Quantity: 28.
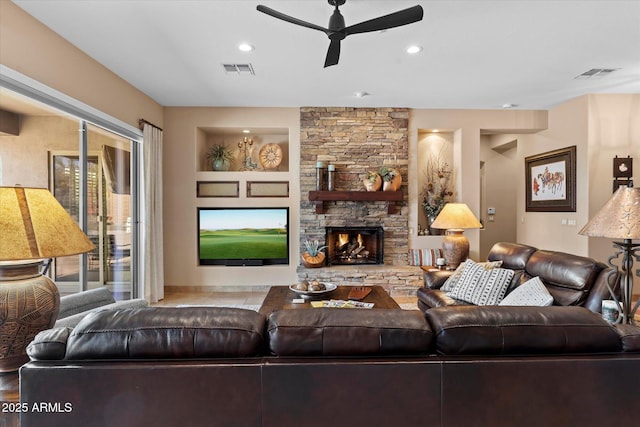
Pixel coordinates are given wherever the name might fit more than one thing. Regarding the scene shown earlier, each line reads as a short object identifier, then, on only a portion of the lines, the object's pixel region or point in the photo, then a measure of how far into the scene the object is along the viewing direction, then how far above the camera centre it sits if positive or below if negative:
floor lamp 1.65 -0.08
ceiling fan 2.13 +1.27
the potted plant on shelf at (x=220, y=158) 5.19 +0.87
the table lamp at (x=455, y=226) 4.25 -0.19
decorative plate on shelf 5.31 +0.91
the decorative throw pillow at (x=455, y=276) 3.18 -0.64
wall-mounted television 5.07 -0.35
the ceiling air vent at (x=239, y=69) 3.54 +1.57
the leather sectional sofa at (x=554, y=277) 2.25 -0.51
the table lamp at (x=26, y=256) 1.20 -0.15
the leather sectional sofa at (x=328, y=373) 1.05 -0.52
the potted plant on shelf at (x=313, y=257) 4.76 -0.66
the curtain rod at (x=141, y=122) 4.35 +1.20
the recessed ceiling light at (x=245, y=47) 3.07 +1.56
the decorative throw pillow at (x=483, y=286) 2.87 -0.67
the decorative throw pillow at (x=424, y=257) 5.05 -0.70
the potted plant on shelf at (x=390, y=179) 4.90 +0.48
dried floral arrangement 5.23 +0.41
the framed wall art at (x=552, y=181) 4.63 +0.45
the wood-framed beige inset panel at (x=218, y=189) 5.05 +0.36
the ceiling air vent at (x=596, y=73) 3.66 +1.56
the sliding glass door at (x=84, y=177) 2.75 +0.36
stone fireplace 5.03 +0.82
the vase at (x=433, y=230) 5.23 -0.30
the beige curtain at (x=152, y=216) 4.44 -0.04
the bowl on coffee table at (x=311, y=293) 2.96 -0.73
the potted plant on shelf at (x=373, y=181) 4.90 +0.45
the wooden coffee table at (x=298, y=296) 2.72 -0.78
